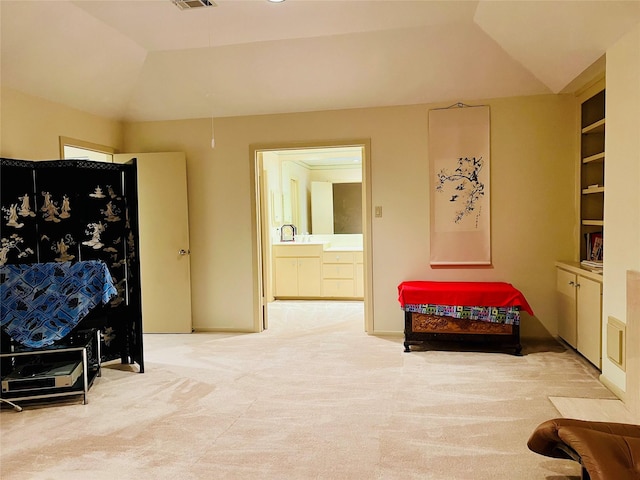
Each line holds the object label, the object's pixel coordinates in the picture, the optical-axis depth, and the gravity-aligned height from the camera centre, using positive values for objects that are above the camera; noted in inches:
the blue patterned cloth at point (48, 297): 128.3 -18.9
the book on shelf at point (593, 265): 142.9 -14.7
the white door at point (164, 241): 196.1 -5.8
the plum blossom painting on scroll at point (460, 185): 179.2 +13.6
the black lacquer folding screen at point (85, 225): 138.4 +1.4
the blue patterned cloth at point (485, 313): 159.8 -31.2
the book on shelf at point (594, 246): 157.9 -9.5
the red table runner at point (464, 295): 159.8 -25.1
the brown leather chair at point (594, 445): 71.4 -36.8
